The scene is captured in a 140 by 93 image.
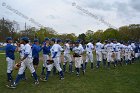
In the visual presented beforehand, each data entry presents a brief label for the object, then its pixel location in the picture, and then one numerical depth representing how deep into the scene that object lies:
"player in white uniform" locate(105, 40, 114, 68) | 9.64
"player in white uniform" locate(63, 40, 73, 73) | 7.88
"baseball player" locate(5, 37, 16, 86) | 6.08
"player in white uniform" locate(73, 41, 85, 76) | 7.49
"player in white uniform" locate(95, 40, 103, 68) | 9.46
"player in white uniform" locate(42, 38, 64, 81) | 6.59
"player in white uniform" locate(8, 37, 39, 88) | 5.67
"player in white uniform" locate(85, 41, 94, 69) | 8.79
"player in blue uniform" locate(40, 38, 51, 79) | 7.11
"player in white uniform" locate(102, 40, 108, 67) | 9.64
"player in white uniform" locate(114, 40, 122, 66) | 10.05
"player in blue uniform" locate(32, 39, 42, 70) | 6.63
